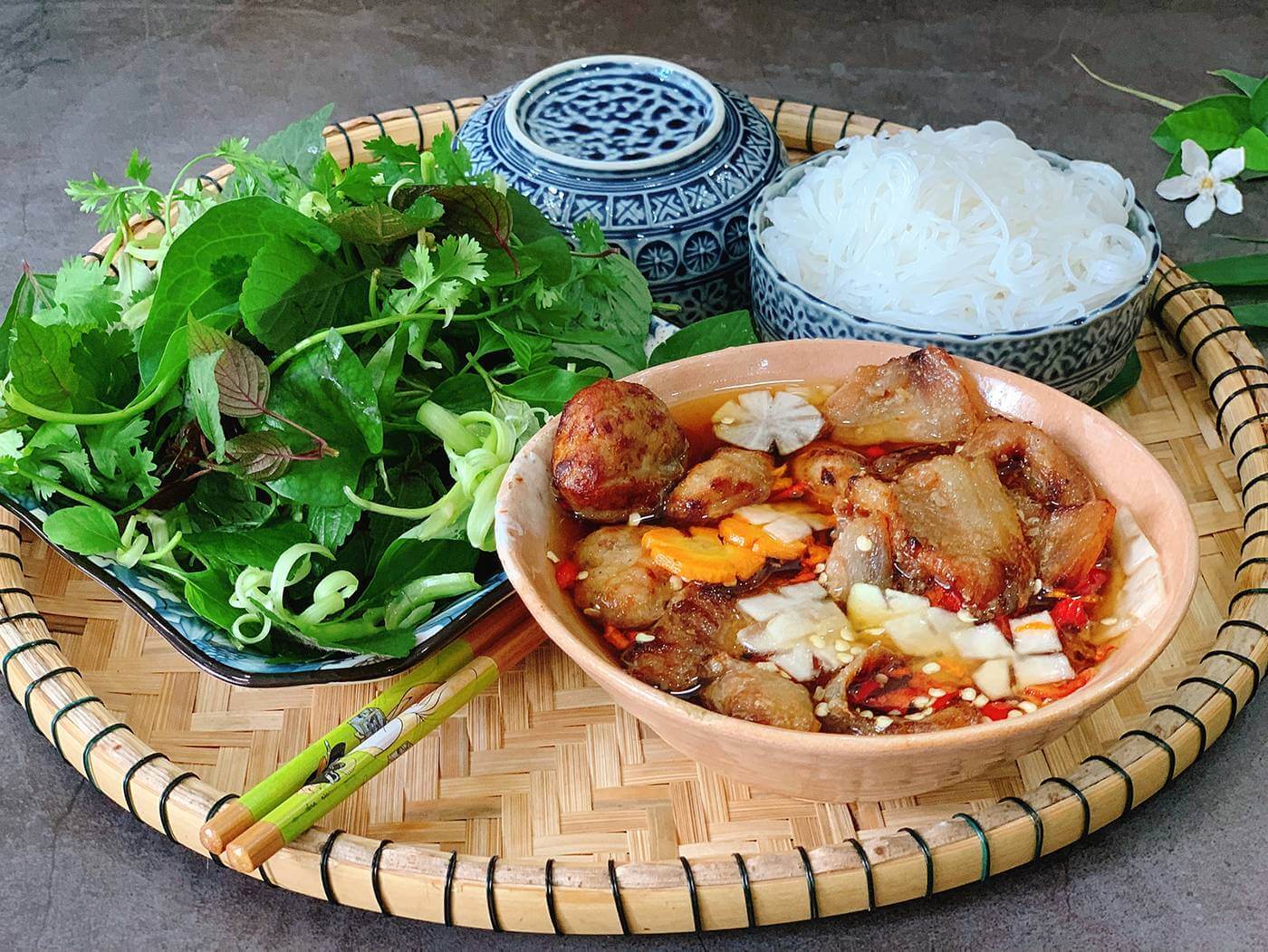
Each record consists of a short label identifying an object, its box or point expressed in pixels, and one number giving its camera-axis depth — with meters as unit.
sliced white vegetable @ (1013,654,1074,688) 0.33
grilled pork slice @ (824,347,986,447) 0.38
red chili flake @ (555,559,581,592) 0.35
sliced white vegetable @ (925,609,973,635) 0.34
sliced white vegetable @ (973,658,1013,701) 0.33
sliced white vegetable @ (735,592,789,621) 0.35
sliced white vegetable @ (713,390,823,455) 0.39
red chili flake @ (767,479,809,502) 0.38
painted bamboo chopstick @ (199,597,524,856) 0.32
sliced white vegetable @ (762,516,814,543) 0.36
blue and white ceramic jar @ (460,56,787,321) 0.49
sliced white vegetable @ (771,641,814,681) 0.33
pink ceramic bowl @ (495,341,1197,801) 0.30
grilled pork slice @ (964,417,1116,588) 0.35
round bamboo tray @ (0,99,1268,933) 0.33
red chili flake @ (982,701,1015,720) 0.32
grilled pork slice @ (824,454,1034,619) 0.34
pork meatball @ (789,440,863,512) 0.37
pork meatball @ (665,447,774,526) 0.37
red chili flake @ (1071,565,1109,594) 0.35
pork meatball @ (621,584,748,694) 0.33
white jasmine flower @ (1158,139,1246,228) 0.58
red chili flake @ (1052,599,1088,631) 0.34
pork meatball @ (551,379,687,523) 0.35
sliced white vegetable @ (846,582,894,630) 0.34
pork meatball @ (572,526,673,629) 0.35
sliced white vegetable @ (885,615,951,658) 0.34
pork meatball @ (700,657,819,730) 0.32
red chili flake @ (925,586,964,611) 0.34
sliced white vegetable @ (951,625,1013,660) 0.34
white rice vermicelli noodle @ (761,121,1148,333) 0.45
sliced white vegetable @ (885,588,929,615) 0.34
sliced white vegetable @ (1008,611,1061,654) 0.34
